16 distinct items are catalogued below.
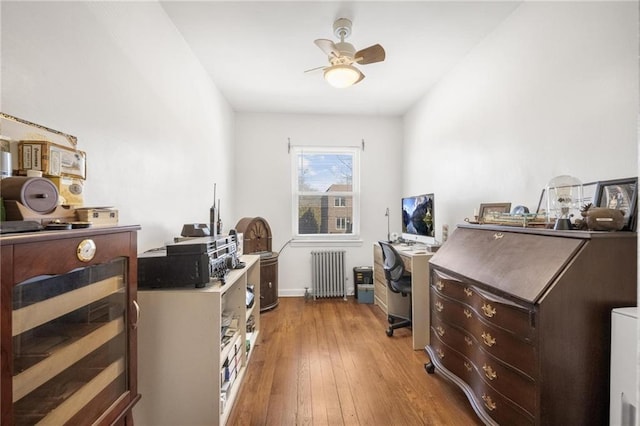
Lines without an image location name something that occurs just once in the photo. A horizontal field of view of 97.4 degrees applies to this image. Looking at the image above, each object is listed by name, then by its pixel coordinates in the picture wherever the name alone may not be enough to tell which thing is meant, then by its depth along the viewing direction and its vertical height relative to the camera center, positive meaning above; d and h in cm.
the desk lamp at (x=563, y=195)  155 +9
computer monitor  295 -8
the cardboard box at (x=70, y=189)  105 +9
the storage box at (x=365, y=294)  391 -114
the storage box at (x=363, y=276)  402 -91
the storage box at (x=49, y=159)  94 +20
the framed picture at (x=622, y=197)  129 +7
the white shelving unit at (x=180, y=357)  150 -77
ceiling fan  212 +123
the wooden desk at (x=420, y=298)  258 -79
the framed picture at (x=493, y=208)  213 +3
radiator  408 -91
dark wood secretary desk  121 -51
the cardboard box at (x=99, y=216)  104 -1
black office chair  279 -65
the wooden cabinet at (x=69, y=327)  67 -35
